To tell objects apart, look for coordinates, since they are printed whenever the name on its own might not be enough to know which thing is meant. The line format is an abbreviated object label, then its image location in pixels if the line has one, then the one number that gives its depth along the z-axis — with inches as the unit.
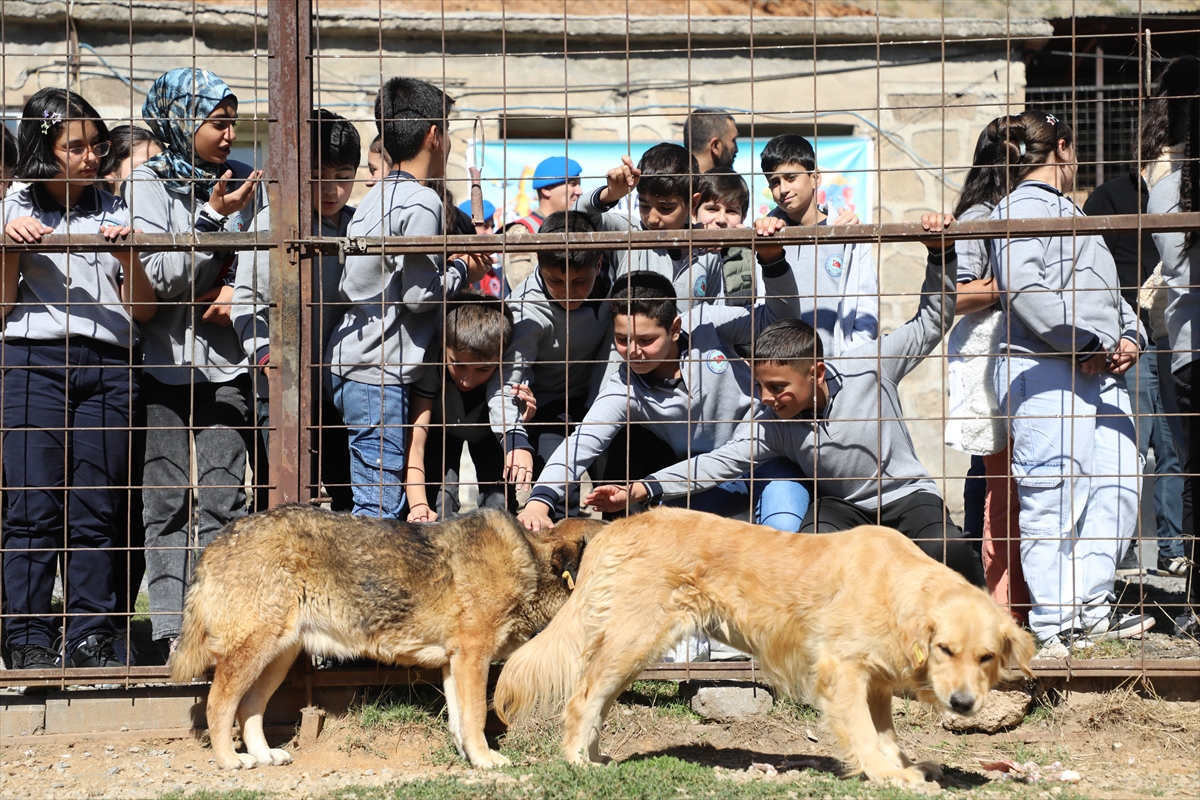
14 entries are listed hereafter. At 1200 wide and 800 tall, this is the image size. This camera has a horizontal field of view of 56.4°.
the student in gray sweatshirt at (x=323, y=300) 217.9
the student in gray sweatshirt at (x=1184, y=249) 230.8
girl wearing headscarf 219.6
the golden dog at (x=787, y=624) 165.8
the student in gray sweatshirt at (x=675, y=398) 221.6
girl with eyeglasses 213.6
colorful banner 411.2
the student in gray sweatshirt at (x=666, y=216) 250.4
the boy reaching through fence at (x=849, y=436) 213.2
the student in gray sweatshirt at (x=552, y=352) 229.9
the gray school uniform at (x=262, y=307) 221.5
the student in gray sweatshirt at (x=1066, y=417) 213.9
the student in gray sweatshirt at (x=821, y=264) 234.8
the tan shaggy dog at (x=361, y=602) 188.5
